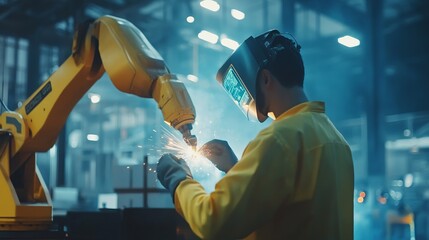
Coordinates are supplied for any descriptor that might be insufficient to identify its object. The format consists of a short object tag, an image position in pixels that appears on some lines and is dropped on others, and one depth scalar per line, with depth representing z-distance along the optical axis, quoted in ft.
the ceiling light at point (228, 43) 21.37
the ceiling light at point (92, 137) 30.88
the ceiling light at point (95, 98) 31.32
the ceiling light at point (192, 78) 23.45
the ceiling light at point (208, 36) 22.54
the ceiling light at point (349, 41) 29.07
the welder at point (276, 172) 3.83
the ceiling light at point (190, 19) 21.45
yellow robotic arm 5.45
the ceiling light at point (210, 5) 20.29
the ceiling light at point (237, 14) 21.95
